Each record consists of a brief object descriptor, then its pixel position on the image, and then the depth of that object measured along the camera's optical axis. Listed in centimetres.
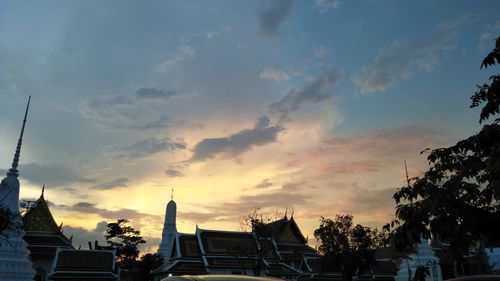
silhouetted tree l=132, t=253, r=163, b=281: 4844
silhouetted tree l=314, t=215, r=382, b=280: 3428
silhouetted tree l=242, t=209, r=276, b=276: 3888
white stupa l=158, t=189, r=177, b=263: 5778
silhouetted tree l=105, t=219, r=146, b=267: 5975
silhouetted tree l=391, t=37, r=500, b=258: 651
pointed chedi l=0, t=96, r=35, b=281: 2720
